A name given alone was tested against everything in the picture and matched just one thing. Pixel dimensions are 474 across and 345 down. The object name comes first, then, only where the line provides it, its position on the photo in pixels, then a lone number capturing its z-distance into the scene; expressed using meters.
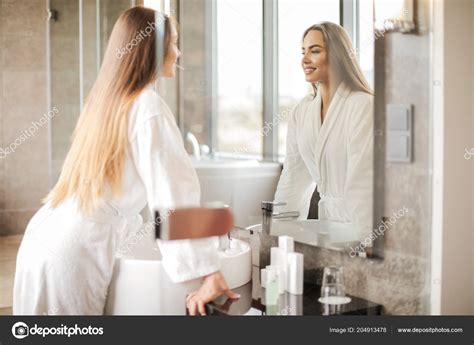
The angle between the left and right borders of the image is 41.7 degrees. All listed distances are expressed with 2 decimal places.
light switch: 1.06
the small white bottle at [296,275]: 1.18
